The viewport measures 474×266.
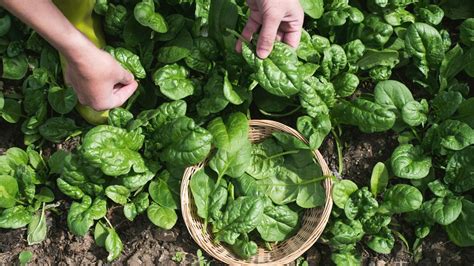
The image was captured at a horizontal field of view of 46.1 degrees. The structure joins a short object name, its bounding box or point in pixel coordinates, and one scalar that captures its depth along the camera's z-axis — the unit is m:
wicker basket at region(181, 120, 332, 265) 2.09
